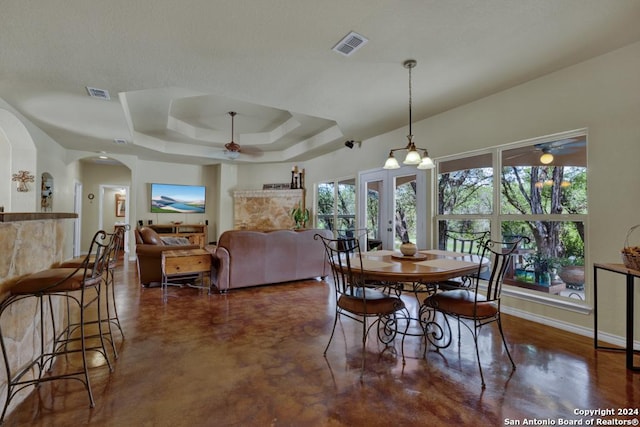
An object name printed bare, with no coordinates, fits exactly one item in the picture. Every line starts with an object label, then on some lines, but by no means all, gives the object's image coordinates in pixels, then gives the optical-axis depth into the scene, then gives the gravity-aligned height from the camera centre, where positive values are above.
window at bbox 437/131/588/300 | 2.99 +0.15
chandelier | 2.76 +0.58
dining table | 1.97 -0.37
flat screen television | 7.72 +0.47
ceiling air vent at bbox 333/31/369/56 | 2.50 +1.55
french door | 4.55 +0.19
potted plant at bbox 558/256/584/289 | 2.95 -0.55
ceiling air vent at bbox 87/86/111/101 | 3.45 +1.50
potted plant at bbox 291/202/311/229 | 7.37 +0.01
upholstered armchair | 4.38 -0.60
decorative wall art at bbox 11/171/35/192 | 4.66 +0.57
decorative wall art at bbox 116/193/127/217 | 9.60 +0.33
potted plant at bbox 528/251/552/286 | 3.22 -0.55
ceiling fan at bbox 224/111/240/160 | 5.62 +1.39
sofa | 4.16 -0.64
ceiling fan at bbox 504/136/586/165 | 3.00 +0.76
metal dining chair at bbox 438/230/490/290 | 3.71 -0.33
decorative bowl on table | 2.61 -0.29
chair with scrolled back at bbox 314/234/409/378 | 2.11 -0.63
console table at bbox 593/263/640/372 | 2.16 -0.64
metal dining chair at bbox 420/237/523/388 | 2.08 -0.66
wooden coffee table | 3.92 -0.65
